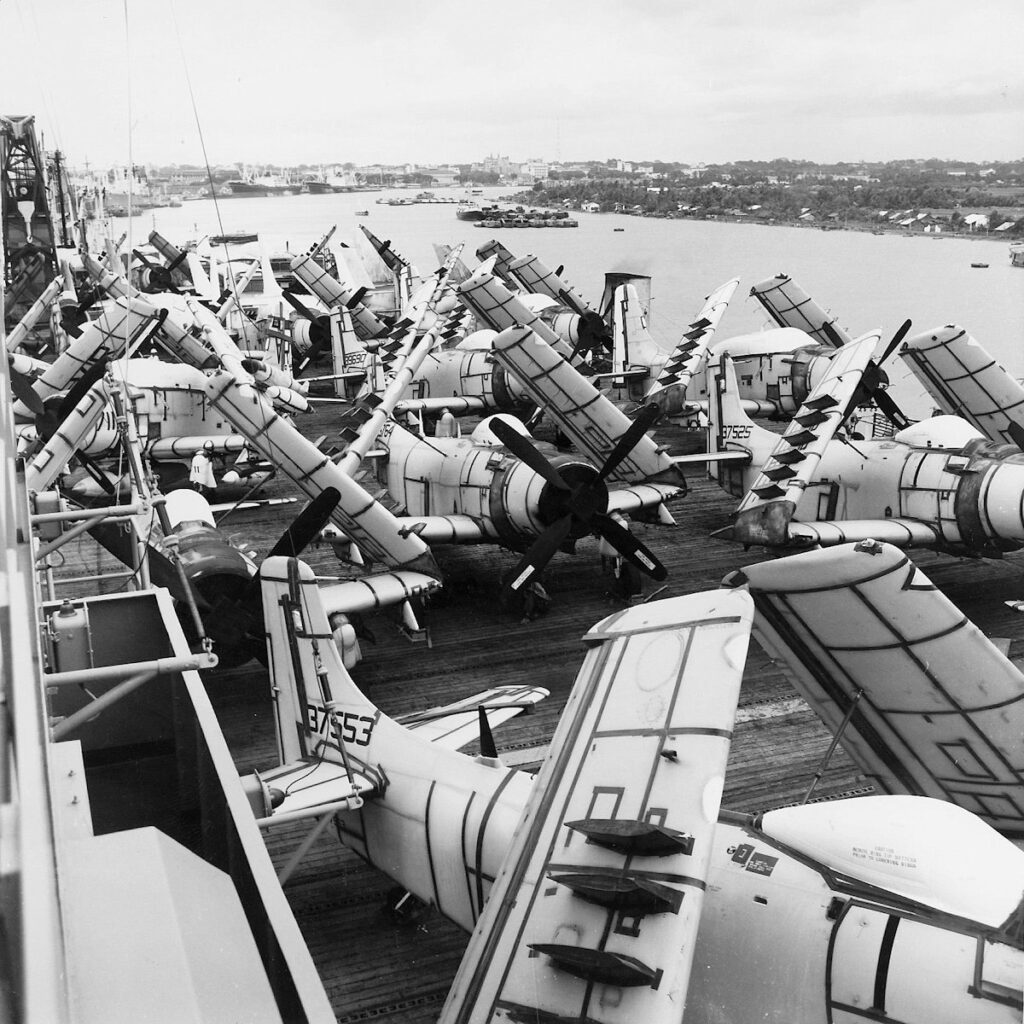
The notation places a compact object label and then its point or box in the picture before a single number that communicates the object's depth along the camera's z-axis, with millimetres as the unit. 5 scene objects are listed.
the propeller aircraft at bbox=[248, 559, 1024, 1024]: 6121
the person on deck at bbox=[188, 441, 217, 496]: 24516
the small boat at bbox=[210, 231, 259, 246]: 83706
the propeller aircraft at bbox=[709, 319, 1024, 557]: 18188
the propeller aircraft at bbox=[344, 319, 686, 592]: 17750
